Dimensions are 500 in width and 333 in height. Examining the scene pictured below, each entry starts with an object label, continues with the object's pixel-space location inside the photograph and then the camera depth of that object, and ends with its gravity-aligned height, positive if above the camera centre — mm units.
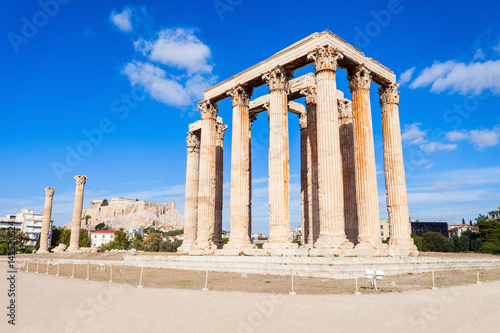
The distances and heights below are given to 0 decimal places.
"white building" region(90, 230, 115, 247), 164000 -235
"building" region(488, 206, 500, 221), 144750 +9833
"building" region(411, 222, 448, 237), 122250 +3708
